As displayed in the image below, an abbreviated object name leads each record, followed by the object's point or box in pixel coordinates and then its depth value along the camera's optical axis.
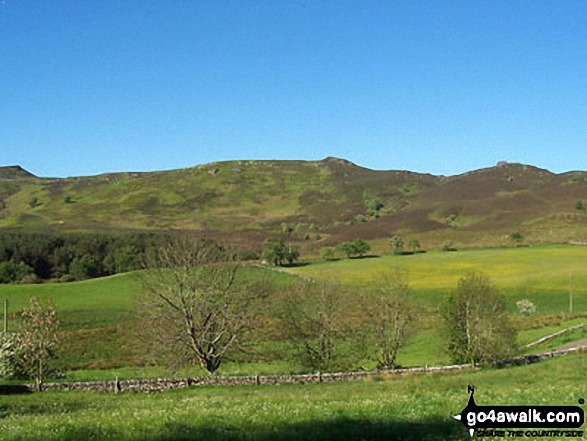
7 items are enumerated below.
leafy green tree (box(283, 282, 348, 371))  38.97
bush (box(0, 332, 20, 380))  36.03
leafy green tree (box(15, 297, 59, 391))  34.94
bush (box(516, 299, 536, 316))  67.31
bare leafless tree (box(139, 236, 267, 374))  37.00
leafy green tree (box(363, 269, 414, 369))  39.59
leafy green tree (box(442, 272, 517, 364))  36.66
